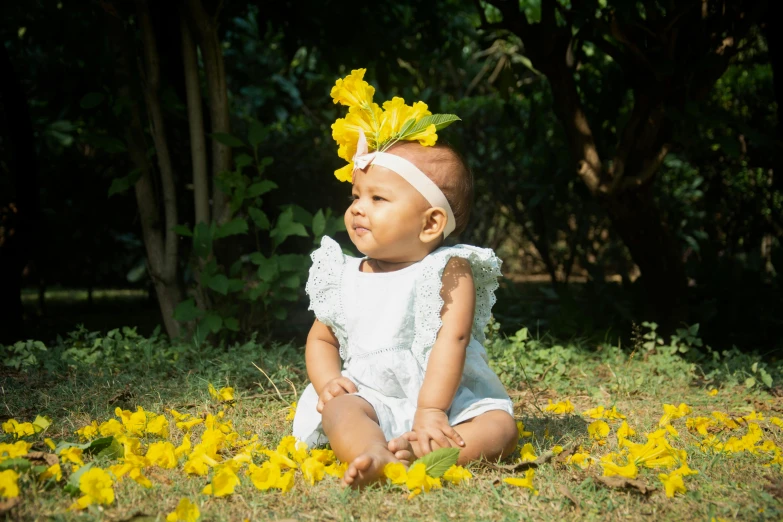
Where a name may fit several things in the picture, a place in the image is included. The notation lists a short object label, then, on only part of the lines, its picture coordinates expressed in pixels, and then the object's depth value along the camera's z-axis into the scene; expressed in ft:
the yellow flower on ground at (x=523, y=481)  6.11
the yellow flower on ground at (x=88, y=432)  7.47
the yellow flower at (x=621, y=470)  6.37
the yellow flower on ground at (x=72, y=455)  6.24
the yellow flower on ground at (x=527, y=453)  6.95
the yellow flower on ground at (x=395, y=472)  6.02
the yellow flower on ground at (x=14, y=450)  6.08
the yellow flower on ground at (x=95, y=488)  5.48
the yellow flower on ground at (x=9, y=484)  5.45
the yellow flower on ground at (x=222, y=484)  5.82
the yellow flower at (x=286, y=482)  6.05
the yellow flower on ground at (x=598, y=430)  7.93
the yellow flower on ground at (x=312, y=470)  6.34
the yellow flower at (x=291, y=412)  8.58
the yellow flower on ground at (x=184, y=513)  5.27
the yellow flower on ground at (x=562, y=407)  9.21
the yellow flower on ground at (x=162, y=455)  6.56
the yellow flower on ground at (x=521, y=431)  7.93
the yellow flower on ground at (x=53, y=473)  5.91
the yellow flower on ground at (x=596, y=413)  8.96
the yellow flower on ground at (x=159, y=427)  7.51
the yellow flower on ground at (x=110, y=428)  7.48
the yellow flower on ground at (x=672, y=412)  8.46
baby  6.95
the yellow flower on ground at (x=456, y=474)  6.28
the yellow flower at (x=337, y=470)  6.50
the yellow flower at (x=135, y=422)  7.62
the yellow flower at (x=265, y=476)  6.03
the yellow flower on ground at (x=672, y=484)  6.01
